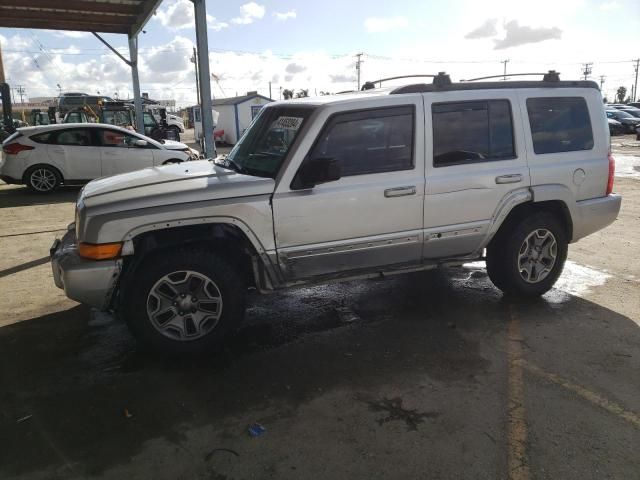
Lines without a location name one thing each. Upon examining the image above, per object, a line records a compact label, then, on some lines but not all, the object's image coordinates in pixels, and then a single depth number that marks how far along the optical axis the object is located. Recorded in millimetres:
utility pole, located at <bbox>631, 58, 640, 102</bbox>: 94938
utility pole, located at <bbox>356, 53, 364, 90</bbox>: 81500
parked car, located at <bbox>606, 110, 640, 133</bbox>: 33875
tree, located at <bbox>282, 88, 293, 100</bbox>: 73569
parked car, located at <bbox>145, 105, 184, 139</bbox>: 29311
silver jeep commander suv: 3721
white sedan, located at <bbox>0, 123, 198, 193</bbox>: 11211
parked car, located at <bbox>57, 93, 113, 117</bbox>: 32219
